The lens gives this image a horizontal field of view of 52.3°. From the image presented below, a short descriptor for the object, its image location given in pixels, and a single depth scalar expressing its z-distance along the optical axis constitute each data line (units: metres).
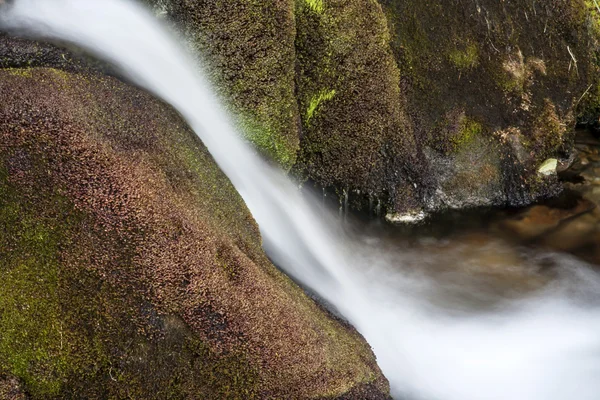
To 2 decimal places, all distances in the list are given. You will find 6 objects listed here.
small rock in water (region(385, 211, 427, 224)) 7.93
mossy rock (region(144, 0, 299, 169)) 6.18
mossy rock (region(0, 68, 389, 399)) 4.09
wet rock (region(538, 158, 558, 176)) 8.54
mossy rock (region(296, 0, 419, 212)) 7.00
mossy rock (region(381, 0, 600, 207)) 7.76
